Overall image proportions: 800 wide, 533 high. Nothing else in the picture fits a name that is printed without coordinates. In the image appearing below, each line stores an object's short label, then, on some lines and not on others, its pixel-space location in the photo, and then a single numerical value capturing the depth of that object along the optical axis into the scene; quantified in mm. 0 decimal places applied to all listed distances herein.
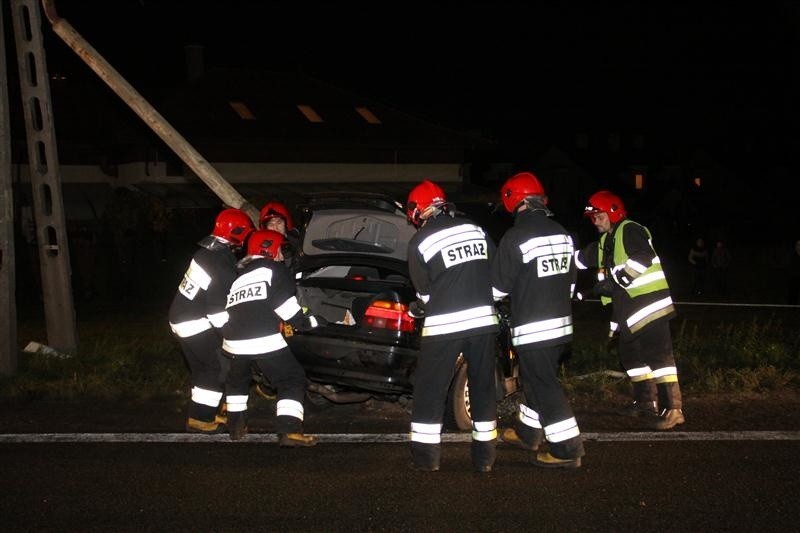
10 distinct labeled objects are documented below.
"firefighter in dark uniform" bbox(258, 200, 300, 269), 8823
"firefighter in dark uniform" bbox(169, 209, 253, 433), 7398
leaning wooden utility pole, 10484
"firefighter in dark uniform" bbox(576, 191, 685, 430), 7602
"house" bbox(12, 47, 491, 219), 37219
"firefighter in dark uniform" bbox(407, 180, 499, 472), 6332
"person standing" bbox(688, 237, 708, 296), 22656
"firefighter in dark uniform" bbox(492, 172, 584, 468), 6355
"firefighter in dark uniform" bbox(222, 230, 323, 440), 6977
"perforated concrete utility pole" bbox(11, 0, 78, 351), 10109
